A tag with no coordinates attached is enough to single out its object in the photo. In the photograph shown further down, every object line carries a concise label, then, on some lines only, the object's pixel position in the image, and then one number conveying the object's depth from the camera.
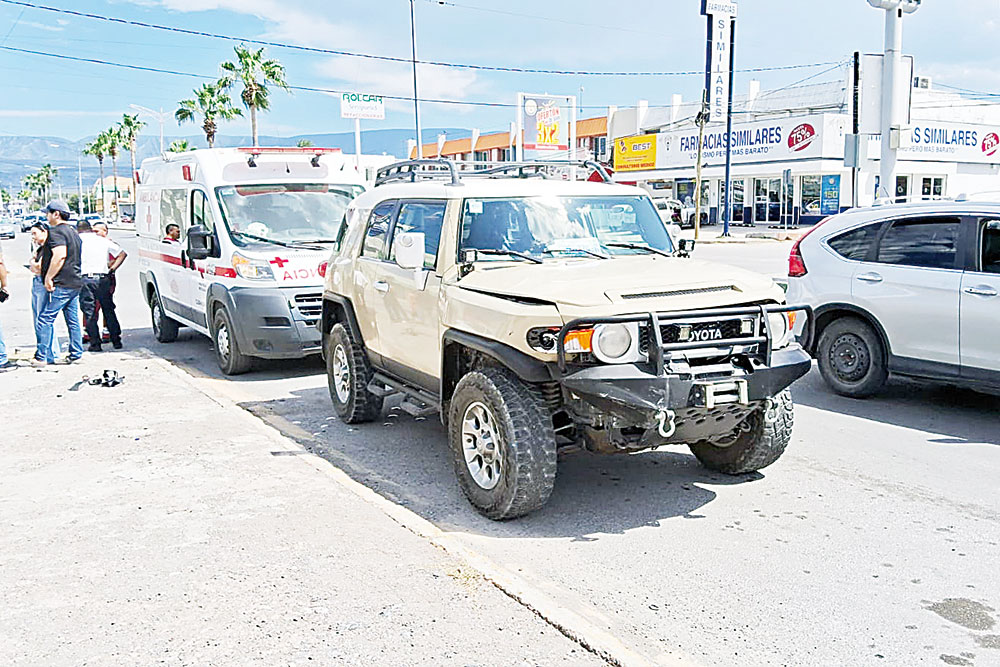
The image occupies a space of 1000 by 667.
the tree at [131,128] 91.03
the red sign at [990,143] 45.14
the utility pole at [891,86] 16.16
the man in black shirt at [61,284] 10.66
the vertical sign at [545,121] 50.62
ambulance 9.72
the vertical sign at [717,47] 40.56
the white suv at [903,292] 7.57
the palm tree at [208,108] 49.91
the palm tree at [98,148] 101.69
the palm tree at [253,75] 43.06
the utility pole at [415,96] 34.97
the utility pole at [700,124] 37.91
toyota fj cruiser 4.94
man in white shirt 11.74
